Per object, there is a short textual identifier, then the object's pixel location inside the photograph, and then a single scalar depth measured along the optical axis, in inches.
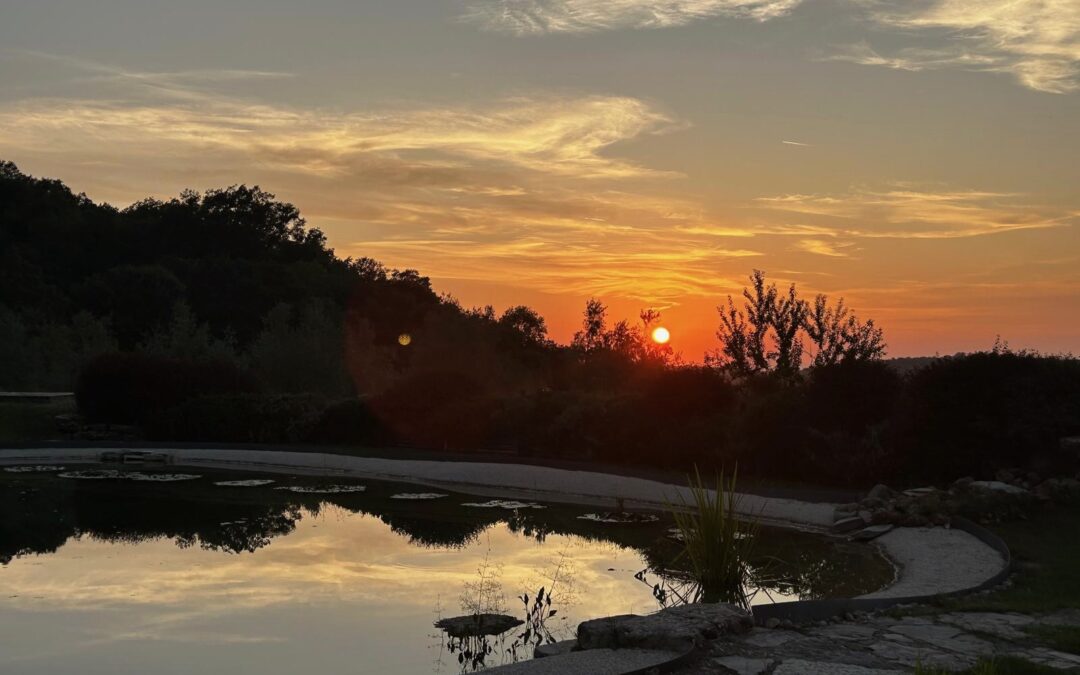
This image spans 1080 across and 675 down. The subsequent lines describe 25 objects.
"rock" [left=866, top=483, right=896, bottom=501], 587.8
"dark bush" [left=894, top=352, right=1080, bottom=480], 620.4
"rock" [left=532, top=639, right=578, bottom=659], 268.5
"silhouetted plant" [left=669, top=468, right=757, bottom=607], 354.0
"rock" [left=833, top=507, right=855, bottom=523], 558.9
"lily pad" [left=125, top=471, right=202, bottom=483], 746.2
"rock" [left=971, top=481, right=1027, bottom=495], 542.9
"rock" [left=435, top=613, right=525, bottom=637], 329.1
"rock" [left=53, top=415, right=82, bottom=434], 1032.8
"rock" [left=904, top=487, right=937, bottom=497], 581.8
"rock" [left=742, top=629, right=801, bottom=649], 264.1
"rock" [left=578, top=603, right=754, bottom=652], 253.0
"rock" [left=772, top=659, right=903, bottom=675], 238.7
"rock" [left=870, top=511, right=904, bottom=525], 531.8
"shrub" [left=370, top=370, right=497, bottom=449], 908.0
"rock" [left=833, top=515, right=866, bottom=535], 542.9
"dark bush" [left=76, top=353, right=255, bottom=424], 1021.8
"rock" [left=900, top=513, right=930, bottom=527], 520.7
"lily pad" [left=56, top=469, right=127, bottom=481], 767.7
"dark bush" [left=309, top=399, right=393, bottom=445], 954.7
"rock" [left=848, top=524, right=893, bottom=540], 519.2
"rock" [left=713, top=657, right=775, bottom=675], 239.6
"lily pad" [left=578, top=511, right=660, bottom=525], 581.1
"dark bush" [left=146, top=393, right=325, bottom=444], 979.9
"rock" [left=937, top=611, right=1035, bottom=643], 280.1
